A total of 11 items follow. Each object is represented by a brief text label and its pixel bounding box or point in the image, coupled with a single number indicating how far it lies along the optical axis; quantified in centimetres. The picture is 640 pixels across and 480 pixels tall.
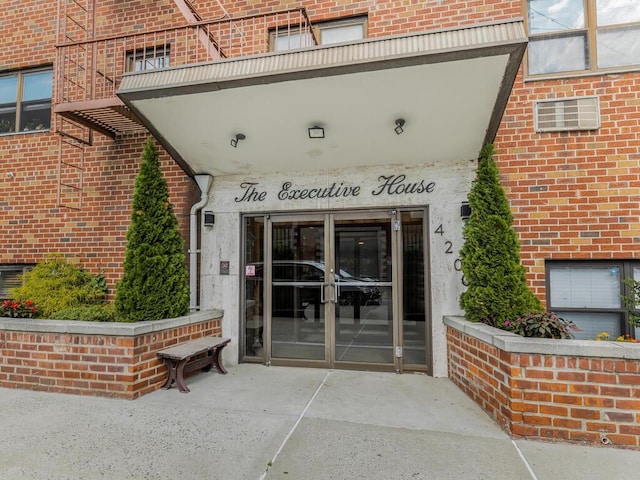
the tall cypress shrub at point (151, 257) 460
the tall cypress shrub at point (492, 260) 421
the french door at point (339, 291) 521
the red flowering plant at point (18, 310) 493
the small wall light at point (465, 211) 491
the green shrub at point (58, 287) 537
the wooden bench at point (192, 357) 435
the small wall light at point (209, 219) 572
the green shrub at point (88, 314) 471
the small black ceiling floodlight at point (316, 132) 466
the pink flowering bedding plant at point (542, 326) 346
